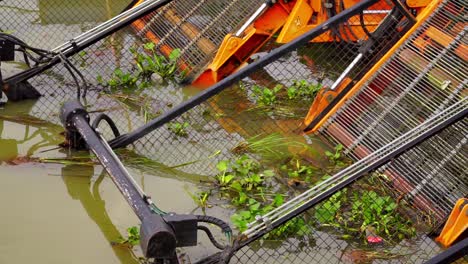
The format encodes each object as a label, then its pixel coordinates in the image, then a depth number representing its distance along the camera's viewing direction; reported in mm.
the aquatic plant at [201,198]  9162
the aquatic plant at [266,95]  11462
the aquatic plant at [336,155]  10013
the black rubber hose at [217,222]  7364
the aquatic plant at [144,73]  11824
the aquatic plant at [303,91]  11659
